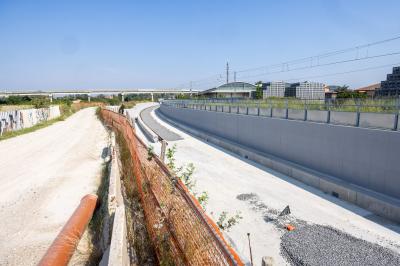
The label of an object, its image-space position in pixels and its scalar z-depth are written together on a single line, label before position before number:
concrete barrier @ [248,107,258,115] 15.84
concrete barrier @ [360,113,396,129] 8.00
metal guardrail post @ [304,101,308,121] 11.50
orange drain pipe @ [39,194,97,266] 5.10
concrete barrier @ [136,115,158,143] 20.59
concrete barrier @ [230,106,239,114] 18.33
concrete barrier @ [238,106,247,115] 17.19
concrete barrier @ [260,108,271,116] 14.41
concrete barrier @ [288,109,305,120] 11.77
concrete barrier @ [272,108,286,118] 13.14
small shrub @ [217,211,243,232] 6.80
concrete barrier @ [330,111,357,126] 9.23
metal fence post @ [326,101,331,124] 10.21
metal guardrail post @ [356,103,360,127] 9.03
